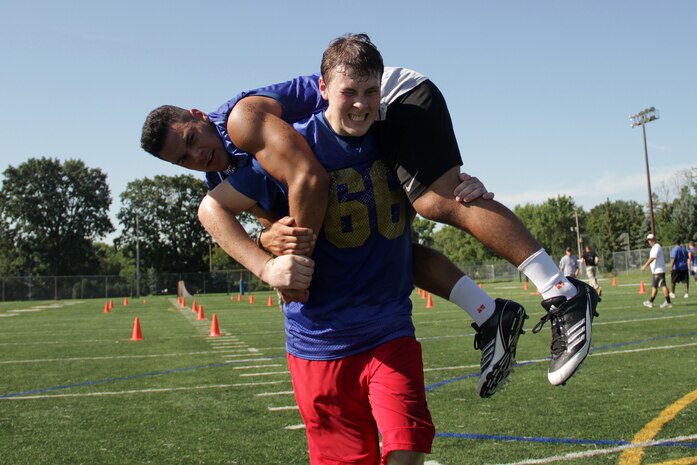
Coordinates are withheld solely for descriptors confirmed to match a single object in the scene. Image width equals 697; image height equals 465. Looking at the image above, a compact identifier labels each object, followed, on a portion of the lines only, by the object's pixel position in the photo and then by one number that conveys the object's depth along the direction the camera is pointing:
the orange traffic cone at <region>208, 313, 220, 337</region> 15.54
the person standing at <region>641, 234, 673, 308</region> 17.52
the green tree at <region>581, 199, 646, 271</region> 87.50
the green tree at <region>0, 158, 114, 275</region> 78.75
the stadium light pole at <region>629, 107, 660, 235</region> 50.03
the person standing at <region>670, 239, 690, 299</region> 19.98
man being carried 2.95
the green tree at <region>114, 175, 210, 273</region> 82.50
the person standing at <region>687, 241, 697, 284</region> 27.74
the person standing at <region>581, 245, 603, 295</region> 23.51
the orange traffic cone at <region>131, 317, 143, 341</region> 15.12
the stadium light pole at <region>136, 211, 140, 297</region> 63.17
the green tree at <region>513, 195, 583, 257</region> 93.06
